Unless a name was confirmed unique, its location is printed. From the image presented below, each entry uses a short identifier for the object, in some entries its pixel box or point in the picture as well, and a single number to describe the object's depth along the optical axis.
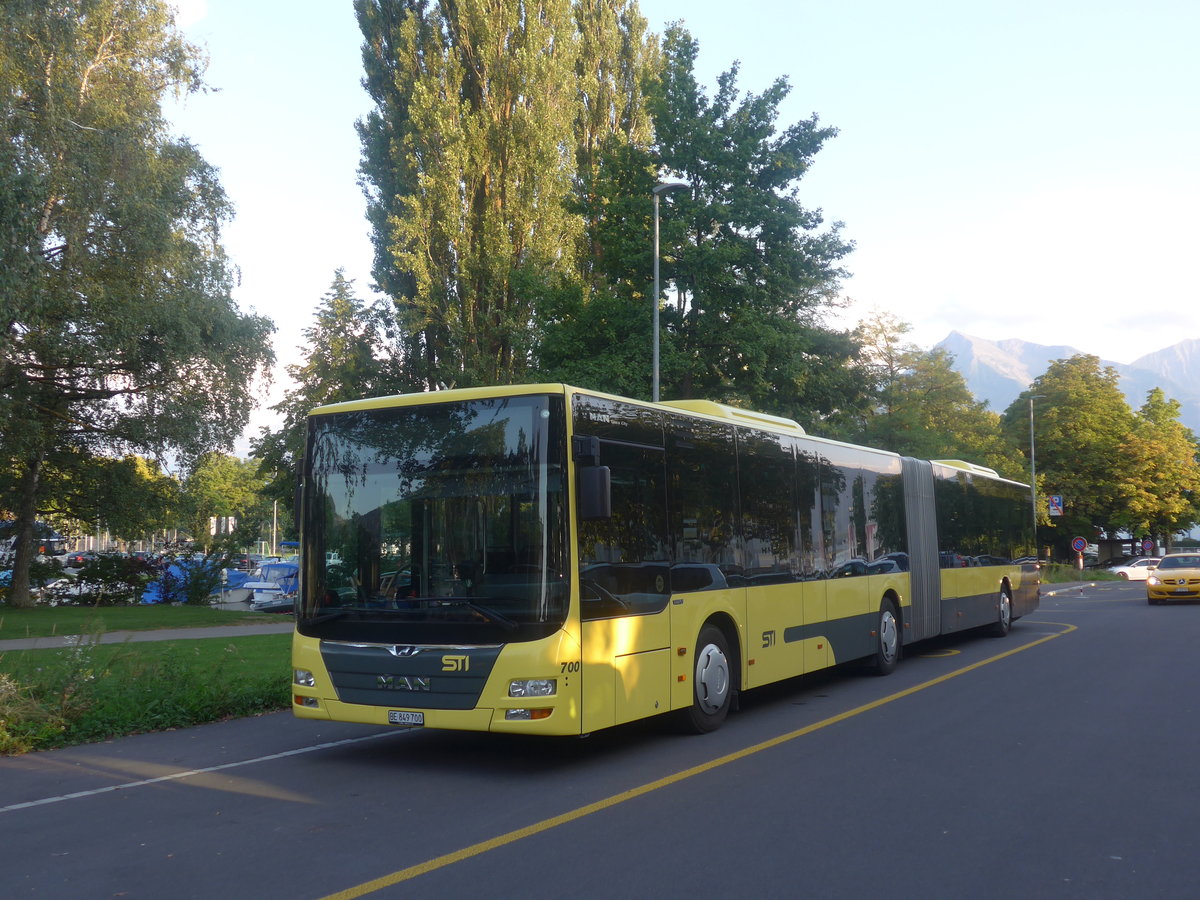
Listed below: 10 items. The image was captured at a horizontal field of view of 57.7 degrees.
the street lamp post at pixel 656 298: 23.30
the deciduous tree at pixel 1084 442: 70.81
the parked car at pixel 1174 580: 32.38
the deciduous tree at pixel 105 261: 23.22
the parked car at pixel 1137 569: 53.94
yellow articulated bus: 8.09
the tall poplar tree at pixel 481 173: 34.66
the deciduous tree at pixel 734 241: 26.06
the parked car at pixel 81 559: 30.69
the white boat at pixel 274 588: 43.22
